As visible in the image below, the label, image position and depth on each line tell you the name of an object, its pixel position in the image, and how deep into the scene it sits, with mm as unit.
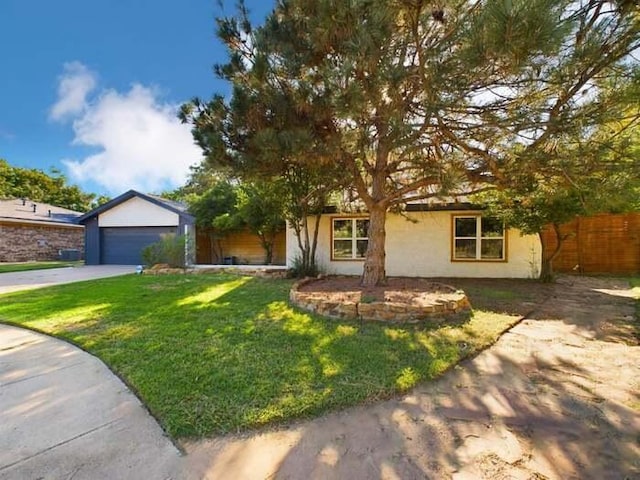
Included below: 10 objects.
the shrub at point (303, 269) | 11469
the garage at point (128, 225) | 17391
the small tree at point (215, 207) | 16797
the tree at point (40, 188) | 30844
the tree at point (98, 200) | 38016
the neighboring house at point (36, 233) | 19533
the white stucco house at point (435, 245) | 11062
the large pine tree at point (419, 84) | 4141
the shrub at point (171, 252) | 13305
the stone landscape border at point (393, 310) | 5484
